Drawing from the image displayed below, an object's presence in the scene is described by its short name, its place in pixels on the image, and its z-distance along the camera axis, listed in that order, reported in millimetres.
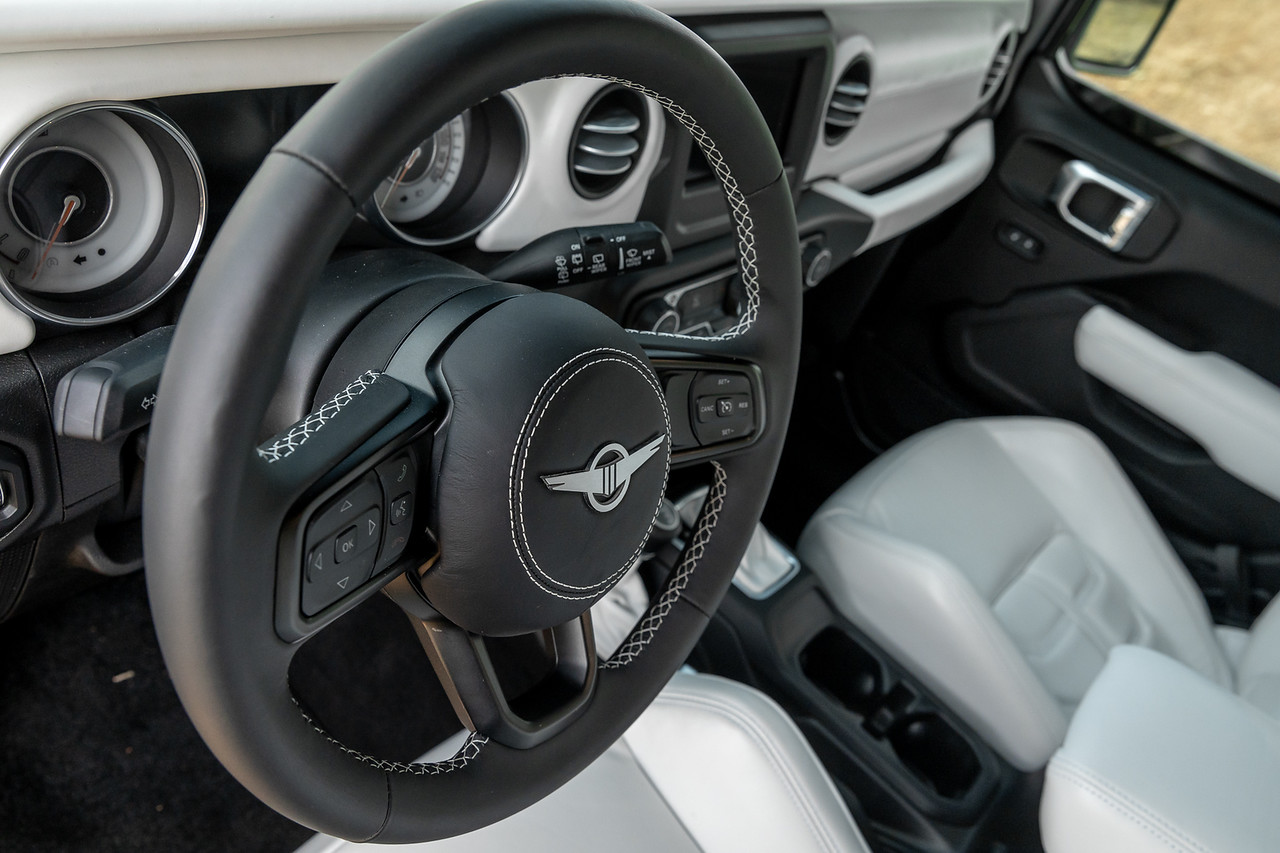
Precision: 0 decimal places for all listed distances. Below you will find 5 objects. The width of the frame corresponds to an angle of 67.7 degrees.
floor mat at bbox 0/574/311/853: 1275
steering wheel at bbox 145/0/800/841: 419
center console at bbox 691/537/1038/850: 1198
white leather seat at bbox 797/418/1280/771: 1215
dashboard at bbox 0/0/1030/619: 608
